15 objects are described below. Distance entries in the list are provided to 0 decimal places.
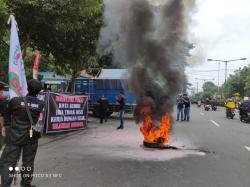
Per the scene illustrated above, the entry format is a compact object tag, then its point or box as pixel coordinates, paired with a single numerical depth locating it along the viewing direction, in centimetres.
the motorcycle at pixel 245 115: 1407
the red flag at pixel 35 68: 867
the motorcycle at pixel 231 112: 1634
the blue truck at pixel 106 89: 1416
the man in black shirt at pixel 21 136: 344
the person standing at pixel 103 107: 1181
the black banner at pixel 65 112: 820
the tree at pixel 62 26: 889
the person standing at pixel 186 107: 1347
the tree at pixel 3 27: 745
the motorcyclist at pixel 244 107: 1424
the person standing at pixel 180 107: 1334
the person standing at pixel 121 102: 1044
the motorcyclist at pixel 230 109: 1637
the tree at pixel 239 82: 5256
